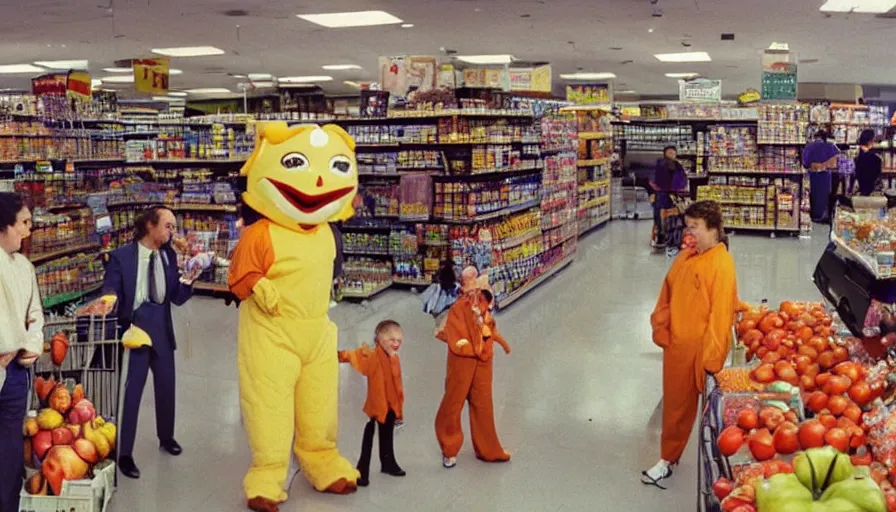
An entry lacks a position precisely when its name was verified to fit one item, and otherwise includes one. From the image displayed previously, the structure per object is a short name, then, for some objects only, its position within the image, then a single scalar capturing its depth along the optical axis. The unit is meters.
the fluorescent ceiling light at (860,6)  10.12
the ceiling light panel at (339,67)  17.79
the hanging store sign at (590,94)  17.14
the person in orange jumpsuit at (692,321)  4.36
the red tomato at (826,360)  3.68
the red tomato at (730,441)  2.95
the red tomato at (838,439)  2.79
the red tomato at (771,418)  3.01
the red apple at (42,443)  4.00
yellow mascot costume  4.41
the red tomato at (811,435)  2.80
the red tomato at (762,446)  2.85
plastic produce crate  3.72
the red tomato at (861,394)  3.20
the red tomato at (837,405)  3.10
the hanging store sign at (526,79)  12.54
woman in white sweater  3.83
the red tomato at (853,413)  3.03
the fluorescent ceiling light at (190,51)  14.54
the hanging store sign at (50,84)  10.52
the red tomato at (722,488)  2.65
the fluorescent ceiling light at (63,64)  16.36
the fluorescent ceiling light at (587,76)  21.03
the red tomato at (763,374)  3.58
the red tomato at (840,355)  3.69
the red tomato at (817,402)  3.22
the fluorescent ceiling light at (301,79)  20.55
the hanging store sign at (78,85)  10.39
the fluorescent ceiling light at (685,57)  16.31
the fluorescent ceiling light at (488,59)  16.48
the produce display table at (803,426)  2.42
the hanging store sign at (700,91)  16.44
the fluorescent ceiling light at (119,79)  19.85
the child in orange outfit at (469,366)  4.80
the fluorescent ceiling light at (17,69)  17.08
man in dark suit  4.92
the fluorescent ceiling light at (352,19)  10.96
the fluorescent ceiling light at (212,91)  23.94
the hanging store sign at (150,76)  13.40
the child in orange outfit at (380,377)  4.62
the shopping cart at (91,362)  4.41
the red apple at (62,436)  4.00
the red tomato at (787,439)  2.84
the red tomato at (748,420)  3.06
